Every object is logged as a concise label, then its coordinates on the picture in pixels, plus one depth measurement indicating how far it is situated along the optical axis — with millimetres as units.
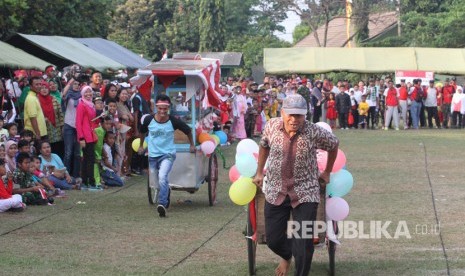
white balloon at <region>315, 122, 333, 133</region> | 9477
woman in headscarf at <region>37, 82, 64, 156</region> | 17875
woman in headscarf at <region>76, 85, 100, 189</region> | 17453
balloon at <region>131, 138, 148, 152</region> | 14944
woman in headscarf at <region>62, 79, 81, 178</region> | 17797
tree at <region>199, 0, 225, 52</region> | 71125
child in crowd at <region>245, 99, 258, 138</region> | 31541
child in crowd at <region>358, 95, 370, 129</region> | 38219
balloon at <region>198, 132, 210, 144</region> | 15336
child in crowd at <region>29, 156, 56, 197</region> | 15458
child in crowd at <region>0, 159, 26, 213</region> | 14234
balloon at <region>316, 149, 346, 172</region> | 9633
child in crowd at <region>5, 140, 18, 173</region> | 15367
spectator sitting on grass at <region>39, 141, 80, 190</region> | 16547
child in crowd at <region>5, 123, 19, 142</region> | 16078
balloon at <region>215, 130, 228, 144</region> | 16650
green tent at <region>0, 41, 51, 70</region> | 18172
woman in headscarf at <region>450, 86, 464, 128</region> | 37875
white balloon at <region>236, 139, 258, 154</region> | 9914
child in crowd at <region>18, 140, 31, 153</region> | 15688
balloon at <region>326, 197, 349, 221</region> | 9469
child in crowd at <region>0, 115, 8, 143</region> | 15534
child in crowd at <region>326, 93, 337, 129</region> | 37406
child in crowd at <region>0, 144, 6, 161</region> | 14760
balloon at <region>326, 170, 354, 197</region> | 9633
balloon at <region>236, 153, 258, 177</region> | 9742
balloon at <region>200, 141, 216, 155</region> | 15055
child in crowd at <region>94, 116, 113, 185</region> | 18016
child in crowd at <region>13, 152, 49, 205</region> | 15234
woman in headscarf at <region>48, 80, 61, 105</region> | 18359
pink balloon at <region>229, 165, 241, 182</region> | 10109
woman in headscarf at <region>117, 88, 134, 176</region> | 19344
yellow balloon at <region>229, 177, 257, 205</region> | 9602
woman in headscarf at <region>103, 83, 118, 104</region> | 18938
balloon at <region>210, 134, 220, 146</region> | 15752
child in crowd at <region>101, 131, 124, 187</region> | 18375
